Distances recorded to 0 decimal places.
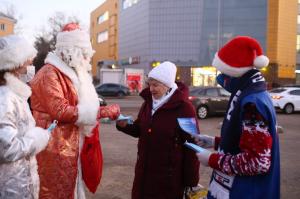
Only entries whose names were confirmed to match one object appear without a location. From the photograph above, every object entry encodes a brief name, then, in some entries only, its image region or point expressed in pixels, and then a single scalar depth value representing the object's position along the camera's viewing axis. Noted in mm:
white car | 21328
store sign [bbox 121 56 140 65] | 54375
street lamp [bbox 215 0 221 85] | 43350
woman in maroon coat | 3705
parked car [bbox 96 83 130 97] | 34688
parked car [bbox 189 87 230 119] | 17812
